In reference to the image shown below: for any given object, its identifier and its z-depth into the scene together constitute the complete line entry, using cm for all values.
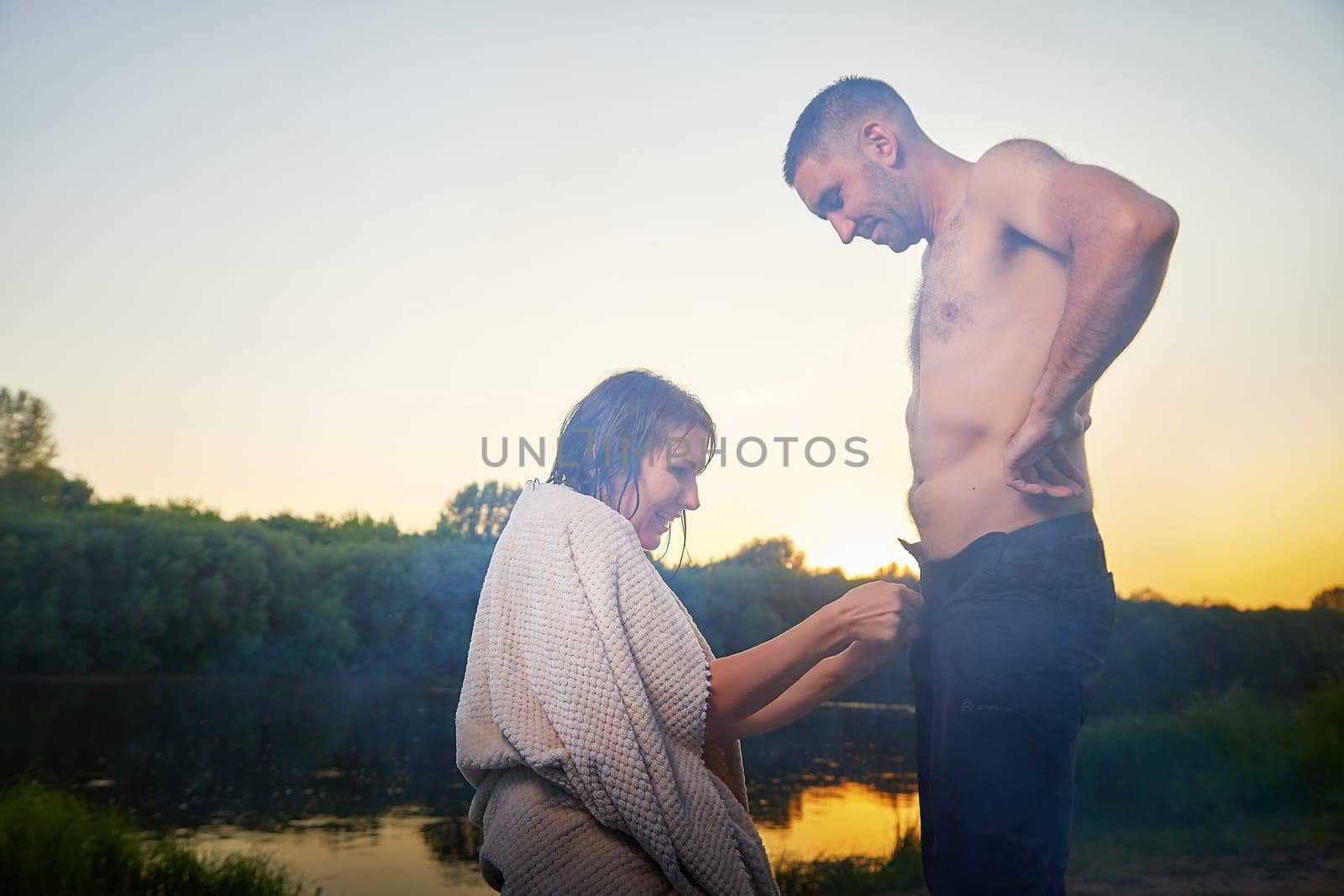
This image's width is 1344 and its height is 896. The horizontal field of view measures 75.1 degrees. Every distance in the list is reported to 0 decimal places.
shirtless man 123
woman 121
